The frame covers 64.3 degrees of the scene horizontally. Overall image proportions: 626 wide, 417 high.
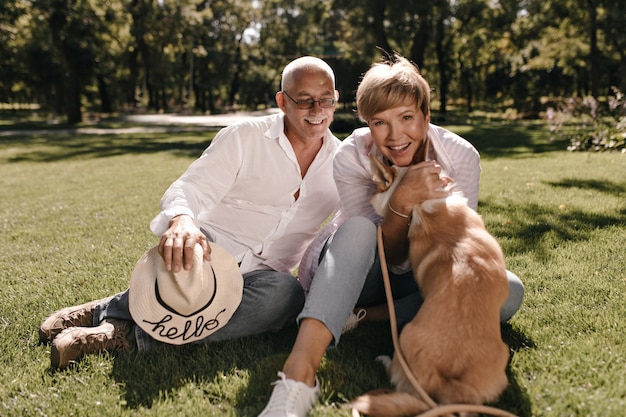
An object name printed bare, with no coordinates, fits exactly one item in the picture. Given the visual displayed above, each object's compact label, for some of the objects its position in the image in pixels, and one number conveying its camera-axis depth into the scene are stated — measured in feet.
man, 8.92
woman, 7.24
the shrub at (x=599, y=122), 26.81
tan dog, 6.43
